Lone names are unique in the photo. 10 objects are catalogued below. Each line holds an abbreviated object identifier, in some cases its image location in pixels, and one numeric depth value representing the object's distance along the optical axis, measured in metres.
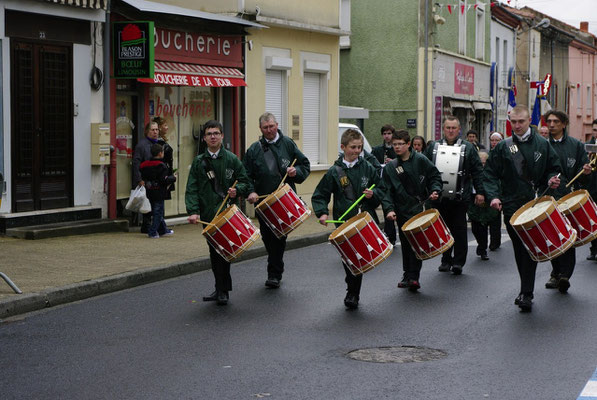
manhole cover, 7.34
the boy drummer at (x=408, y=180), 11.11
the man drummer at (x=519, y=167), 9.80
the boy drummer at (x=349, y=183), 9.85
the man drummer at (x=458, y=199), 12.02
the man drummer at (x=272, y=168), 11.05
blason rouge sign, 15.77
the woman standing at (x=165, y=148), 15.50
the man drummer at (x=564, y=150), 11.48
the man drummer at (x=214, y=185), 9.97
